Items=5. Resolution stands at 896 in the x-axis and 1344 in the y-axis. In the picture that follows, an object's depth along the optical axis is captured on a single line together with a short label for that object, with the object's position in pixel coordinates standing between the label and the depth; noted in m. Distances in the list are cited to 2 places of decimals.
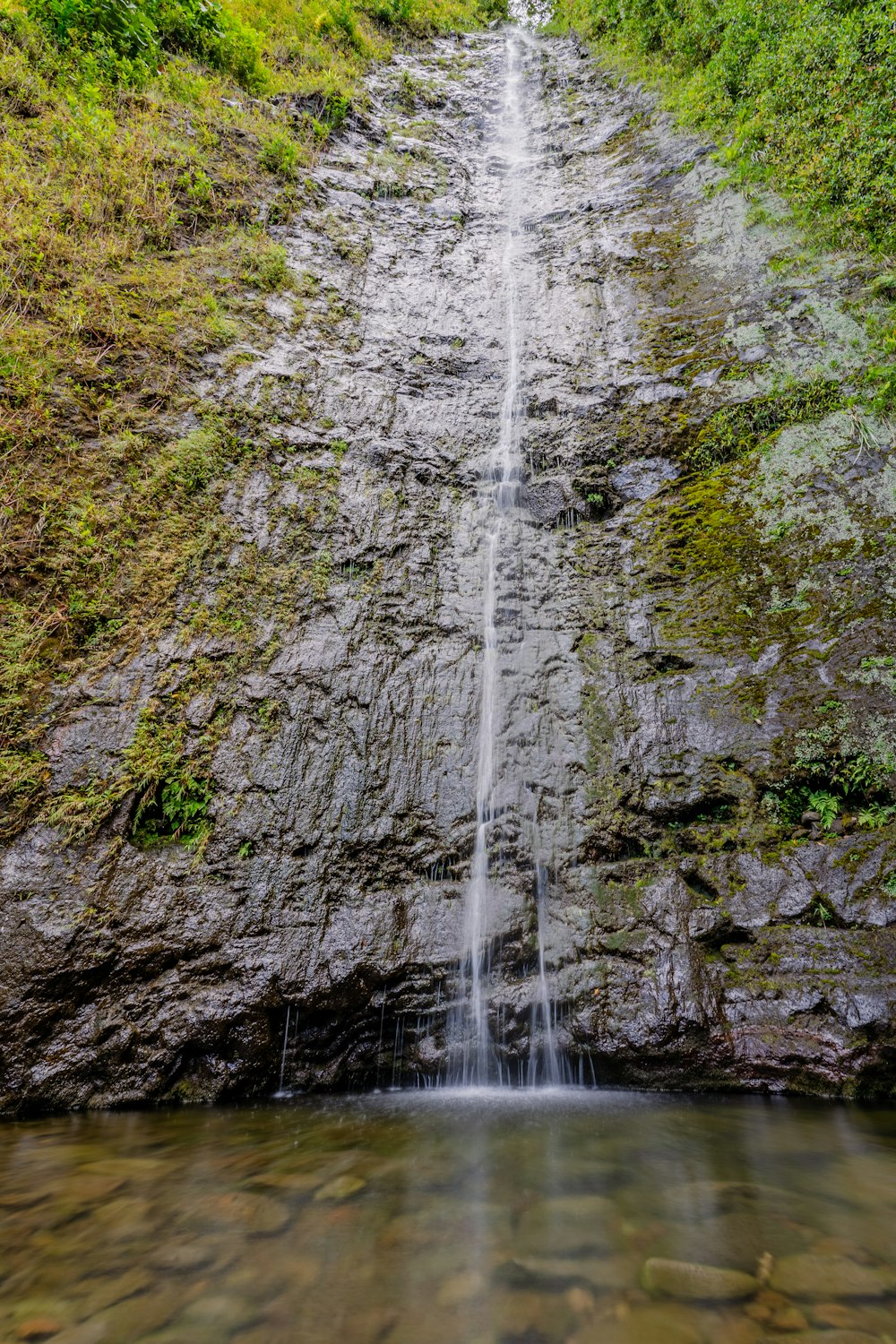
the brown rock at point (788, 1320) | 1.58
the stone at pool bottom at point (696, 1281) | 1.70
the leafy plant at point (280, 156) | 8.00
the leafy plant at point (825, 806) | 3.67
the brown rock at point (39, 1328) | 1.64
